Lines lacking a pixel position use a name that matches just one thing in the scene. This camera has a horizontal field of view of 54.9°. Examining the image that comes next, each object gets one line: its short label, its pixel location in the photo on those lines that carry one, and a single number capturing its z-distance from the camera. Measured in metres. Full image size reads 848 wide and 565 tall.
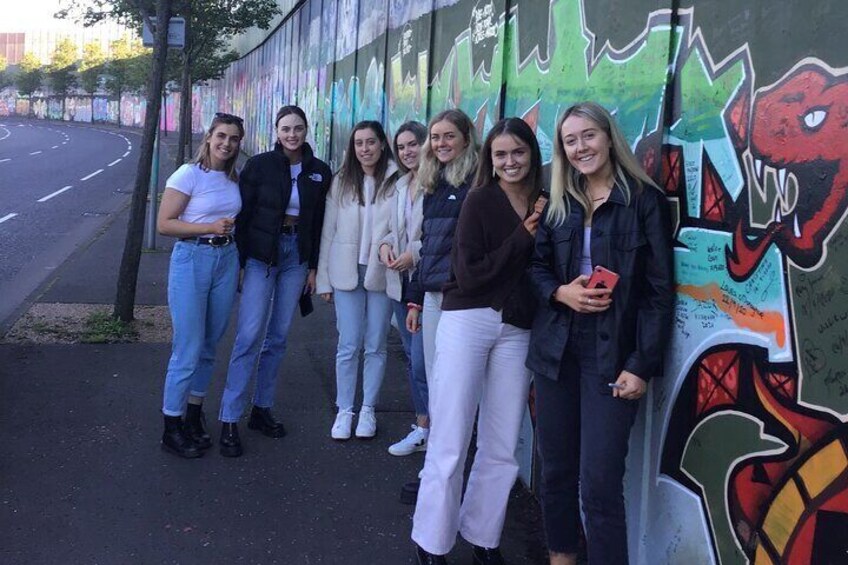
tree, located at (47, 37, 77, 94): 78.12
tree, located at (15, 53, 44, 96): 85.81
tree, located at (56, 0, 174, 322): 7.05
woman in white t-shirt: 4.23
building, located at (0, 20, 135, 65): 153.25
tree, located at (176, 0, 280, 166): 17.44
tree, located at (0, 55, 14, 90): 100.31
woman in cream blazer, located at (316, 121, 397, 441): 4.43
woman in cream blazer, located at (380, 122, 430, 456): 4.26
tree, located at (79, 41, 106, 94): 71.94
